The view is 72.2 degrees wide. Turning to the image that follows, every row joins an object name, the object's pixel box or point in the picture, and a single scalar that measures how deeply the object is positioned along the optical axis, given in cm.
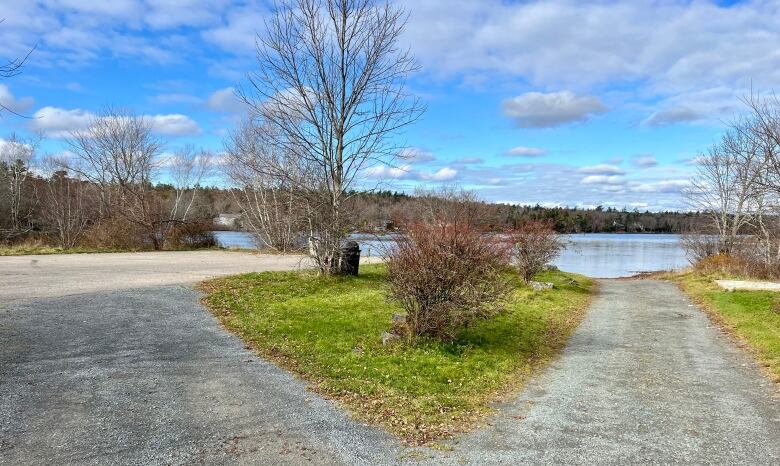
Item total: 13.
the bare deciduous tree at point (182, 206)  2808
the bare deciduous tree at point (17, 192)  3322
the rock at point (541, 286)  1613
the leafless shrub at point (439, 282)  775
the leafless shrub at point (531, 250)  1700
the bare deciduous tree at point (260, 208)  2209
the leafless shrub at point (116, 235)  2608
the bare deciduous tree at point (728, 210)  2490
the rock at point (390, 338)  778
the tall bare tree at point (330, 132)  1448
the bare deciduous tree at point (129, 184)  2762
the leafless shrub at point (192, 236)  2795
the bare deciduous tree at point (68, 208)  2822
